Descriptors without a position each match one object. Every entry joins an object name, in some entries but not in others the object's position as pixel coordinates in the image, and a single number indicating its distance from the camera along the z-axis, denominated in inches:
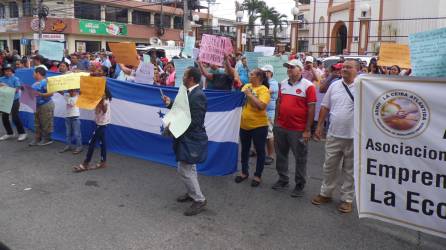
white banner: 135.0
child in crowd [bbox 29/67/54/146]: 304.7
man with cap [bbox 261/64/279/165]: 279.0
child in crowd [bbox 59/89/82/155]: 292.4
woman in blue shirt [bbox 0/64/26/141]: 329.4
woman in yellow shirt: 218.4
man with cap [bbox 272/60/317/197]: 206.1
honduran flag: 240.2
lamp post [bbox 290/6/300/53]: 947.3
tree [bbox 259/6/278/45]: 2321.6
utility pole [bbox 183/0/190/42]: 870.6
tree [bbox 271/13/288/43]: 2342.5
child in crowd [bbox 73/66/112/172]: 252.8
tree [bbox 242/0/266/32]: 2318.4
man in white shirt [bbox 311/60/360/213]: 186.2
